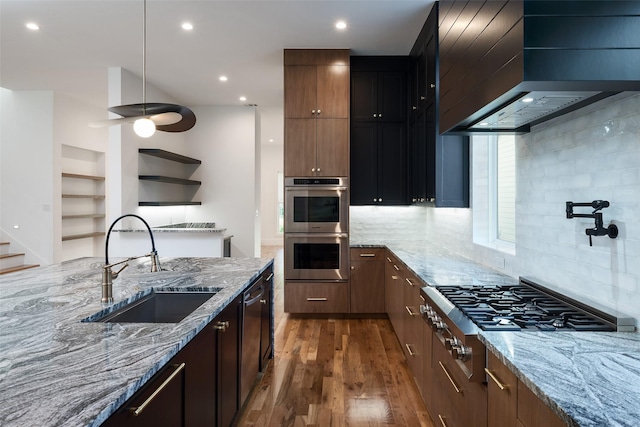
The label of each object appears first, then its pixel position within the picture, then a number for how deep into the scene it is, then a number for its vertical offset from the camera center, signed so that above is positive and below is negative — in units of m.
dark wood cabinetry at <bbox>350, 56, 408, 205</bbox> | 4.46 +0.93
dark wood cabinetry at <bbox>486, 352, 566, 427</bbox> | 1.01 -0.55
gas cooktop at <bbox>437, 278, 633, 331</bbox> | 1.49 -0.43
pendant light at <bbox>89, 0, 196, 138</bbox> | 2.69 +0.74
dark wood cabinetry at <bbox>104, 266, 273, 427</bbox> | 1.17 -0.67
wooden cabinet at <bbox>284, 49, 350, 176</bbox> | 4.37 +1.22
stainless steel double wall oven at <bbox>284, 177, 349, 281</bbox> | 4.37 -0.15
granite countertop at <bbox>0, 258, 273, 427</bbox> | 0.89 -0.42
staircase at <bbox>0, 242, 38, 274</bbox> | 6.09 -0.72
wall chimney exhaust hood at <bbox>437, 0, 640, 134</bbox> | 1.28 +0.56
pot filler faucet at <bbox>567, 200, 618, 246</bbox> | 1.61 -0.05
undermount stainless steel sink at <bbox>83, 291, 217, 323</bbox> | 2.08 -0.49
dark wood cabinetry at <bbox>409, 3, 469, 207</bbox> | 3.35 +0.60
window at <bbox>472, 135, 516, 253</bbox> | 2.84 +0.19
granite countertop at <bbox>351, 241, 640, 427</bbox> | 0.89 -0.45
